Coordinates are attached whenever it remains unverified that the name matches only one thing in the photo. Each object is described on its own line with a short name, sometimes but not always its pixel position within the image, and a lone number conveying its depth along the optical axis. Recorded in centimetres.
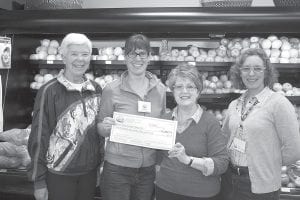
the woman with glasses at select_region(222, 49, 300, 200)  218
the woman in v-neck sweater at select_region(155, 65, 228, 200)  212
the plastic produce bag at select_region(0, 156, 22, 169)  345
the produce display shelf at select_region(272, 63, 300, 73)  352
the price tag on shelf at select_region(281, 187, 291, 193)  315
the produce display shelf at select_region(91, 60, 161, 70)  373
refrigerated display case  328
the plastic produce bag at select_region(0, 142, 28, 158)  343
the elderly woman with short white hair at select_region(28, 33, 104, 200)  226
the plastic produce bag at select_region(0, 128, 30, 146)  351
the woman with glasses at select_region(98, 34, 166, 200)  235
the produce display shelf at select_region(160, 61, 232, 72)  364
